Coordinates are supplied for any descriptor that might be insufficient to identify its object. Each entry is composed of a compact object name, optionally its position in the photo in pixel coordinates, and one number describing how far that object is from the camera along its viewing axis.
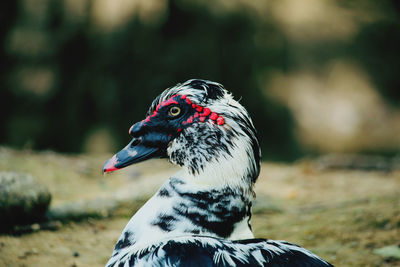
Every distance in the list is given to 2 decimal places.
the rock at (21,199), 5.89
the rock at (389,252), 5.36
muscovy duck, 3.36
